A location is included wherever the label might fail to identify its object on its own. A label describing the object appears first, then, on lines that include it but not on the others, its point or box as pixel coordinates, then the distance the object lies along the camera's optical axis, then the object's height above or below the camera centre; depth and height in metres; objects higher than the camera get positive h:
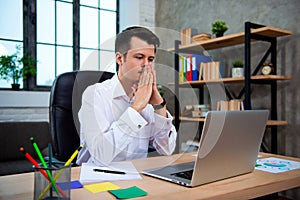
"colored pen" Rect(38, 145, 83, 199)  0.61 -0.18
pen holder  0.61 -0.17
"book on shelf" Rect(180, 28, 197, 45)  3.17 +0.68
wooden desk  0.74 -0.24
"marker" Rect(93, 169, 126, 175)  0.96 -0.23
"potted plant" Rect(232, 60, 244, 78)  2.72 +0.27
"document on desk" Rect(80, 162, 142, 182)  0.89 -0.23
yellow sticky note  0.78 -0.24
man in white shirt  1.14 -0.05
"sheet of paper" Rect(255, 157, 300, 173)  1.05 -0.24
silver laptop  0.77 -0.14
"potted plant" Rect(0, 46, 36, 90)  2.98 +0.32
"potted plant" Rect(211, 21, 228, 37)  2.91 +0.69
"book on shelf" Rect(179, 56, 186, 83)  3.22 +0.35
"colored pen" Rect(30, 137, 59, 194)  0.61 -0.14
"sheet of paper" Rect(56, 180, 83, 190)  0.81 -0.24
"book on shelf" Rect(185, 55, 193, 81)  3.16 +0.34
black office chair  1.45 -0.08
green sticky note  0.72 -0.23
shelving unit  2.43 +0.31
